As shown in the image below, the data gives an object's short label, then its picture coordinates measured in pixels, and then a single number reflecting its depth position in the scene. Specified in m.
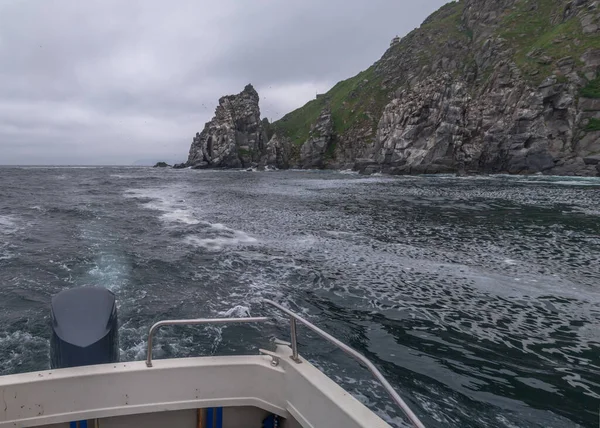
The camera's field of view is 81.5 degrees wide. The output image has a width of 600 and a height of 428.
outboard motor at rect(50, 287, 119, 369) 4.78
